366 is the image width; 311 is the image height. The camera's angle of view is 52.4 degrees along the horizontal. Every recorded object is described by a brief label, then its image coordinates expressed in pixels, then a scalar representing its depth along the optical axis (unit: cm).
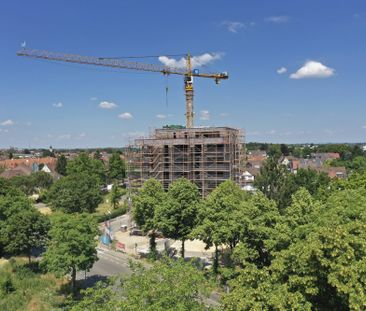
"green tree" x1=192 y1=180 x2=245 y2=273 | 2781
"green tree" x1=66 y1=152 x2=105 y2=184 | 8187
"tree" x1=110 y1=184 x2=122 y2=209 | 6662
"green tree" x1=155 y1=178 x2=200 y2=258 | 3434
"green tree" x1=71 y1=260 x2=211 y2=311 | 1543
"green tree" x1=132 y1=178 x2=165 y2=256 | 3831
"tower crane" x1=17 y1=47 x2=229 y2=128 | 7168
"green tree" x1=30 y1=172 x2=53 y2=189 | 8025
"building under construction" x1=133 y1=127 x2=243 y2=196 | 5219
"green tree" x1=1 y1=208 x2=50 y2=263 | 3325
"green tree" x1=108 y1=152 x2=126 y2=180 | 9288
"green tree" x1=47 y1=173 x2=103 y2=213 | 5803
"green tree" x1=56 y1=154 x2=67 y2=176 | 10761
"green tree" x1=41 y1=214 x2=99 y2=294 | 2761
